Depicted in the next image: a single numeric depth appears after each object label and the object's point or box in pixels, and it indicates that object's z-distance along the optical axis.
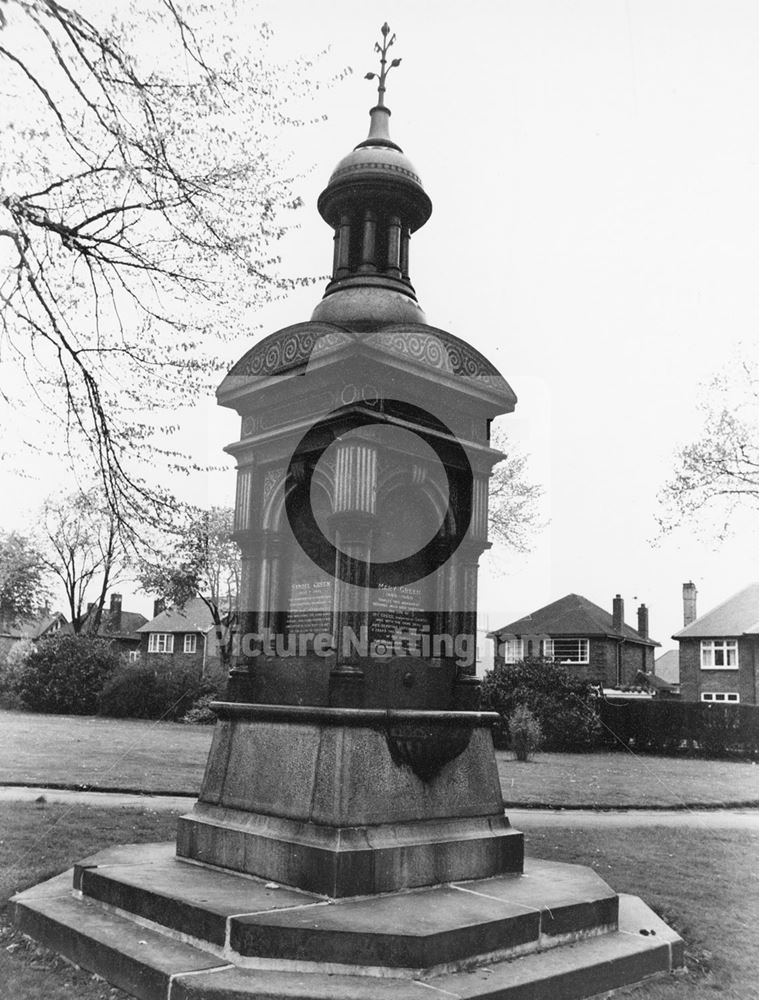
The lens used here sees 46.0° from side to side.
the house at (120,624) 63.56
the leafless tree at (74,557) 48.03
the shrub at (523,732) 20.75
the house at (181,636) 57.19
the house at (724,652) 41.09
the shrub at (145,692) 33.03
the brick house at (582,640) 45.91
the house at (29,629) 69.06
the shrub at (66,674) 35.81
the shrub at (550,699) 24.72
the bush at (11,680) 37.33
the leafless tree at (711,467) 26.14
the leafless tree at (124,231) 7.29
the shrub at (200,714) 30.76
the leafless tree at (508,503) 31.11
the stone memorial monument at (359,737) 5.37
